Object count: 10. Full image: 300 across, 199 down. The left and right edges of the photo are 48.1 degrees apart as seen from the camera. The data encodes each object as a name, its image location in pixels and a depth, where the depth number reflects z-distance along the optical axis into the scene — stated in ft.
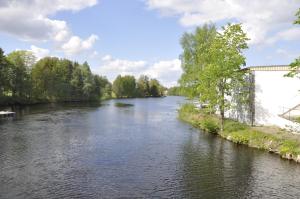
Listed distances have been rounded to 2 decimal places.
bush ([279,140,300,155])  108.36
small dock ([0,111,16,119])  228.22
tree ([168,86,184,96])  240.08
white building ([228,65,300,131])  137.99
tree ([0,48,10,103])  321.60
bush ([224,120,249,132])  149.67
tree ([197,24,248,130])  151.94
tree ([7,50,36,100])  342.23
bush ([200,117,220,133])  165.17
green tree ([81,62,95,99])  465.88
